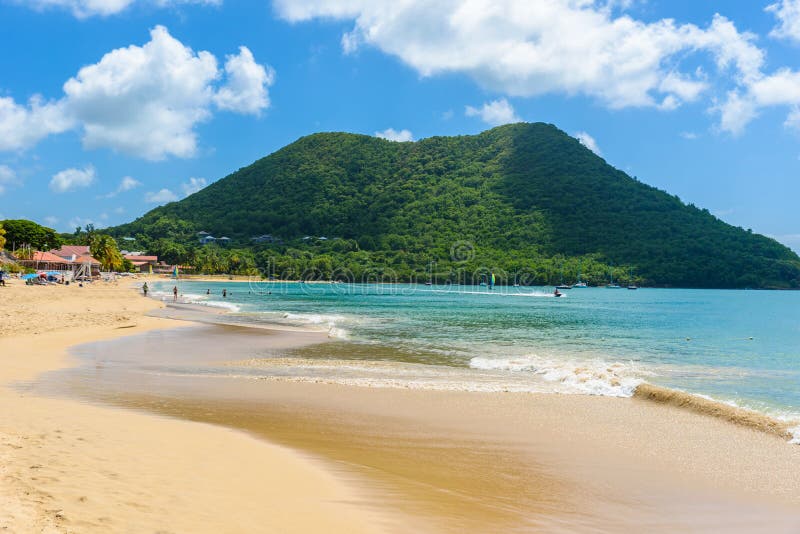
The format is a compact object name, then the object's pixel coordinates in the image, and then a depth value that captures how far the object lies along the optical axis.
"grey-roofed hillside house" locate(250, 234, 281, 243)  172.75
